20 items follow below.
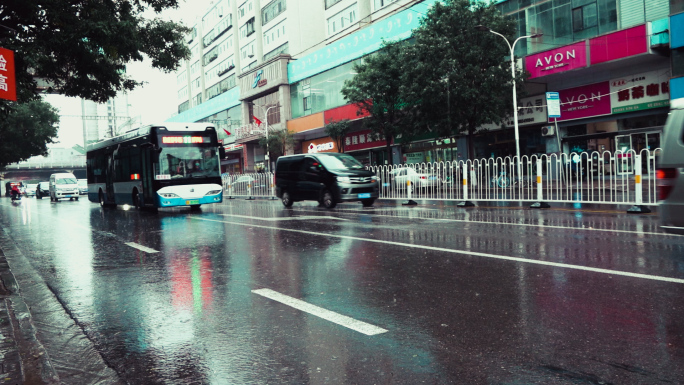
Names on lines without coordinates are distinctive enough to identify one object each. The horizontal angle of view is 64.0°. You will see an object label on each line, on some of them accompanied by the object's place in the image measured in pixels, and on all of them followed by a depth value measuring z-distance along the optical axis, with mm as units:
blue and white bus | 18344
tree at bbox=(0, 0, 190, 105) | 12797
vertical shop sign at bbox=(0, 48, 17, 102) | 9320
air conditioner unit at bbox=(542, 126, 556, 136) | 27281
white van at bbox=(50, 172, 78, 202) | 37812
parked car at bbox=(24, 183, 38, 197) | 59203
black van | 17609
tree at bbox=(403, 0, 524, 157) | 24656
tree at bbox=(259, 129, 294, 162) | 44156
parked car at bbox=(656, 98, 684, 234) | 6355
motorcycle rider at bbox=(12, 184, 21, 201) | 43428
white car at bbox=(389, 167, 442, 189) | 18525
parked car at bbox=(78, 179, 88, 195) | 54719
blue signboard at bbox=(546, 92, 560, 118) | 23875
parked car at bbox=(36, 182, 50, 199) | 50562
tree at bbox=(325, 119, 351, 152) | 36594
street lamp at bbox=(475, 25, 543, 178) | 23967
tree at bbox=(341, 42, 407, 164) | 28828
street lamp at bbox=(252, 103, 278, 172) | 44681
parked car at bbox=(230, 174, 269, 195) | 28984
